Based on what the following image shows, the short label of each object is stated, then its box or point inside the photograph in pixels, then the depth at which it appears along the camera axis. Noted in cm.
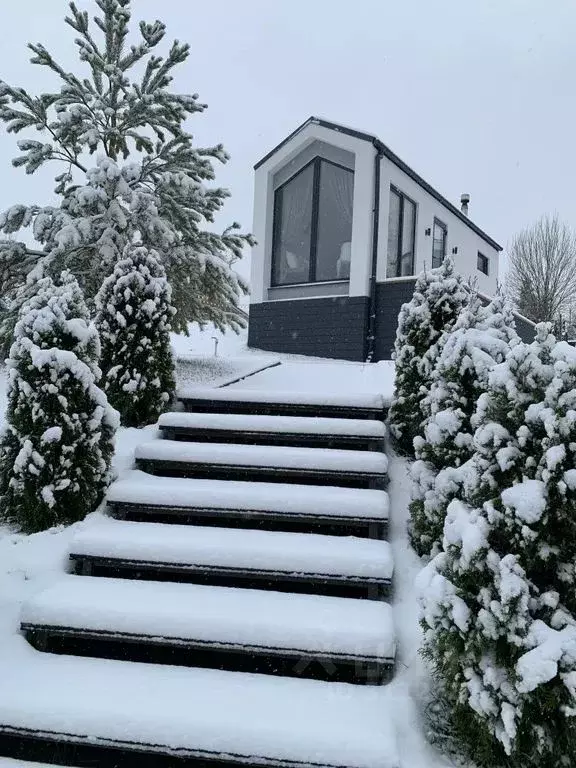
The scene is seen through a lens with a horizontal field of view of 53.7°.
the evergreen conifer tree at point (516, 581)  197
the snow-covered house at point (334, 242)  1015
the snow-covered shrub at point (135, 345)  485
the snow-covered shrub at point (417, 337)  429
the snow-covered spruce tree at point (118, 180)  661
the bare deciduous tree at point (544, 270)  2430
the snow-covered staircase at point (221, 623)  226
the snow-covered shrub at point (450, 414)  312
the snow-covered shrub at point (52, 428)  351
